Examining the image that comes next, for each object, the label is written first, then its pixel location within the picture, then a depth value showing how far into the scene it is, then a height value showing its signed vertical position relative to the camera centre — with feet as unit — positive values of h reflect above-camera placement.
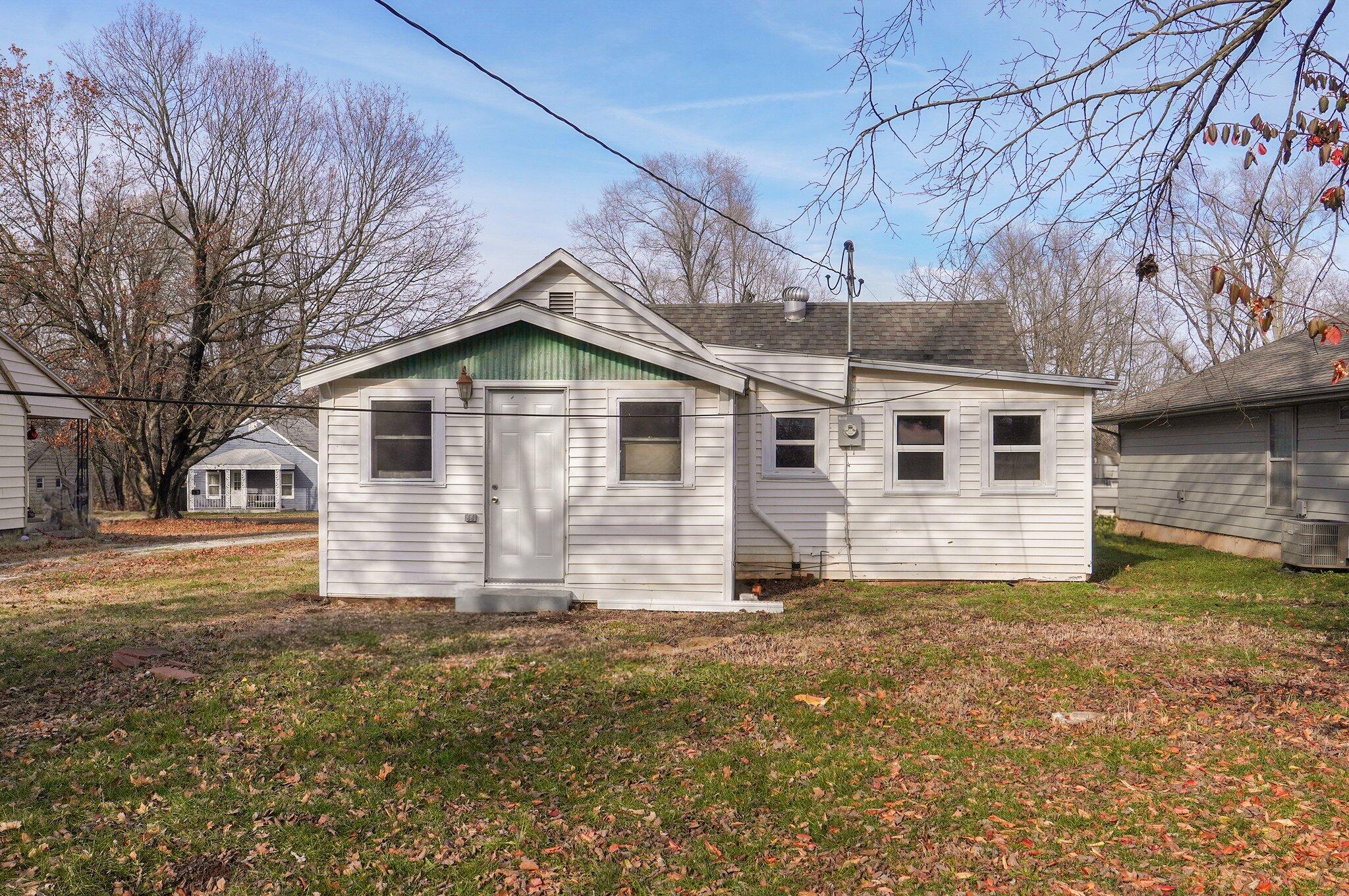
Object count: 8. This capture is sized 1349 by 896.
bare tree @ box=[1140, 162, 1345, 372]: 15.81 +3.84
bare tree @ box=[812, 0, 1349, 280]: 14.52 +6.14
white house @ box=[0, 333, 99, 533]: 50.26 +2.14
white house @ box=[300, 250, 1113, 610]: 34.50 -0.53
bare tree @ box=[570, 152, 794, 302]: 126.11 +25.65
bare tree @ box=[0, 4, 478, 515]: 73.26 +15.55
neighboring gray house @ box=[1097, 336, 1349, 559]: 43.52 -0.10
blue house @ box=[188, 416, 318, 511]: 140.46 -3.95
